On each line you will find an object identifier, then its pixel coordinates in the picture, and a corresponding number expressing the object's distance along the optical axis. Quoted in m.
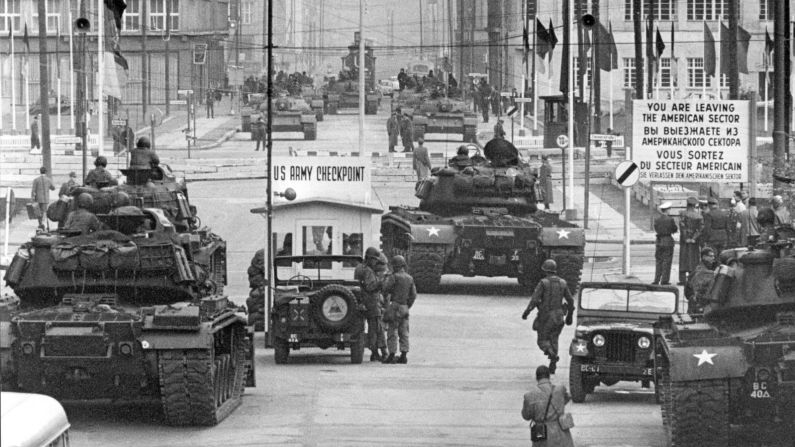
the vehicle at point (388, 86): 104.97
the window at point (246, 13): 115.75
